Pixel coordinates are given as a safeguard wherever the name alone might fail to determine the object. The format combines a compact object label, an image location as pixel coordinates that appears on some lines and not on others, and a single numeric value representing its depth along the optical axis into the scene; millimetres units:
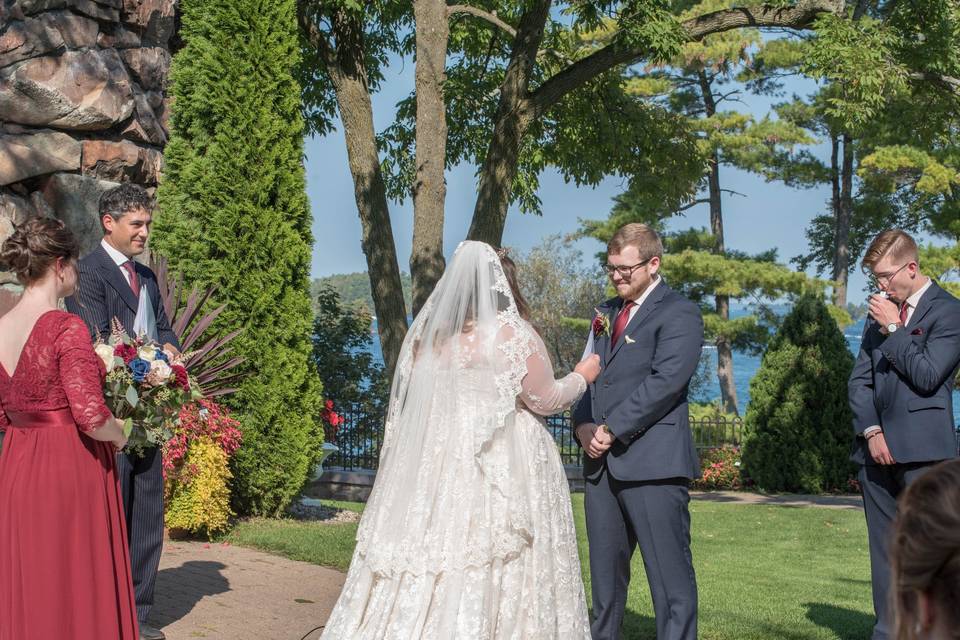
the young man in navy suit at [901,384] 5207
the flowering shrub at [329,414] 11348
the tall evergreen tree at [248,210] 10047
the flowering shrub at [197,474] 8859
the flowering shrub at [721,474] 17484
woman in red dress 4445
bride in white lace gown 4652
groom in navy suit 4895
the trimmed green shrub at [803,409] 16016
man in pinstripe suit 5703
